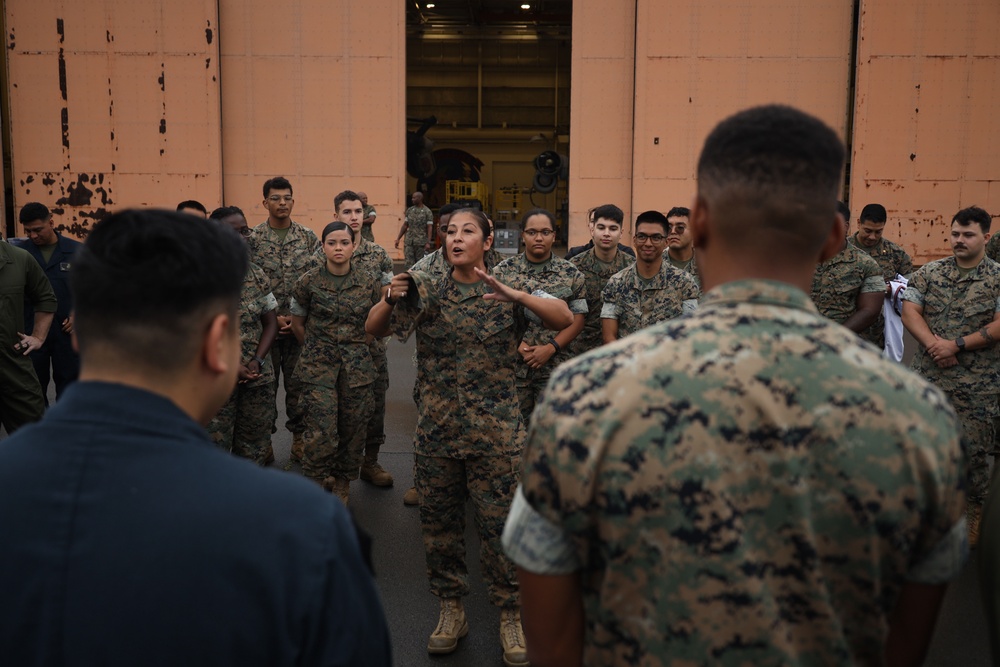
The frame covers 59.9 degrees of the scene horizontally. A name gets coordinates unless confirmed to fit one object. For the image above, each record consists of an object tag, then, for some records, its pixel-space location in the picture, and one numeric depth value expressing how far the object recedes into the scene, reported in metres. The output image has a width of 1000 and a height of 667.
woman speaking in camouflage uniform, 3.96
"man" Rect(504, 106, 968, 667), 1.41
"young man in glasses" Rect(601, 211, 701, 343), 5.75
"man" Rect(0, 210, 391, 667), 1.19
